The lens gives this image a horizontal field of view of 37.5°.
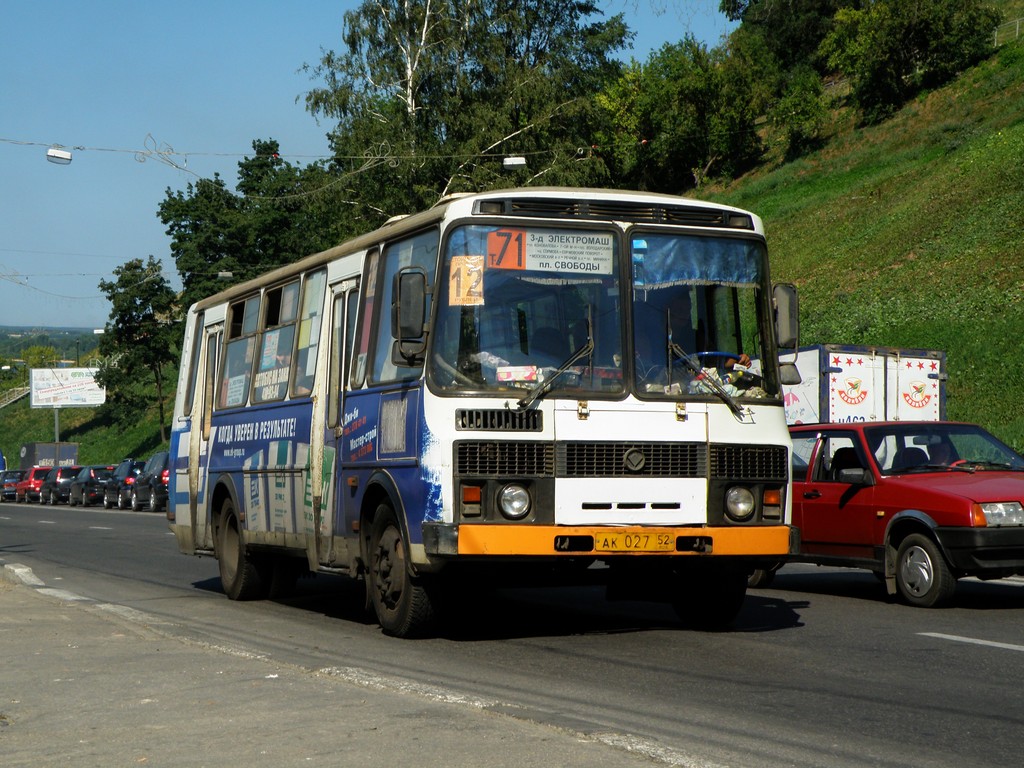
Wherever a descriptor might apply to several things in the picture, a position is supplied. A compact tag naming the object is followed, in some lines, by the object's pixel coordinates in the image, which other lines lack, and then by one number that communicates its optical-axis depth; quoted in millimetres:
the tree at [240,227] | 75125
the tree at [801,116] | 72375
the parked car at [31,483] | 62969
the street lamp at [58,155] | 33625
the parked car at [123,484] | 50469
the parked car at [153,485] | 46812
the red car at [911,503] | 12172
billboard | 97938
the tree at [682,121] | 79438
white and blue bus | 9734
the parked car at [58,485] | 59988
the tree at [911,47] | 68000
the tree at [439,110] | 49750
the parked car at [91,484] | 53938
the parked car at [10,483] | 66188
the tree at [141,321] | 78125
